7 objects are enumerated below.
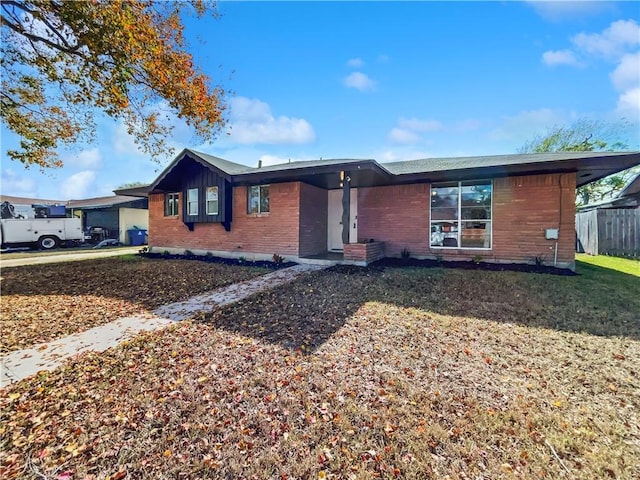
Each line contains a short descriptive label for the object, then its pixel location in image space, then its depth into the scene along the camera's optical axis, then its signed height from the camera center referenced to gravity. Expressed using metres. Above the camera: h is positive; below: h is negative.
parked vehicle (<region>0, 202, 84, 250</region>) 15.35 +0.05
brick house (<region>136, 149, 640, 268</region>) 7.66 +0.80
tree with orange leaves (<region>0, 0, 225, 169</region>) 5.89 +3.87
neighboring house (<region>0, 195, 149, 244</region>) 19.33 +1.11
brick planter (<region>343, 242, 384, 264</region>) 8.47 -0.65
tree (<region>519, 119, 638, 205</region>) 19.61 +6.38
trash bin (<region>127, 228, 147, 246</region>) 19.55 -0.40
